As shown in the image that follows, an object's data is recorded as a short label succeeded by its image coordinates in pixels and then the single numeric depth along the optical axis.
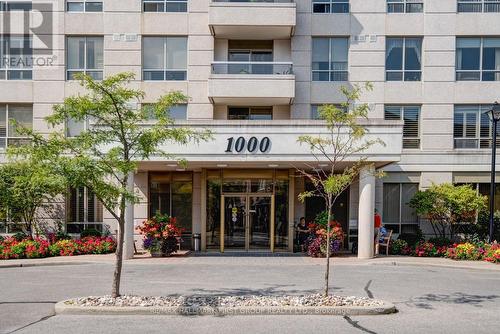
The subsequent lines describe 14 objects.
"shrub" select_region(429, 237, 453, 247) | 20.48
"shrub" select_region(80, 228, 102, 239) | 22.04
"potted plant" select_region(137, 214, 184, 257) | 19.66
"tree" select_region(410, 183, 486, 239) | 20.50
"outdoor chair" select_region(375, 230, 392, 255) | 20.24
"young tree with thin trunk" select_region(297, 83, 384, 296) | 10.99
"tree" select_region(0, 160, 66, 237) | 19.91
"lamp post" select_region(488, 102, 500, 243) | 18.89
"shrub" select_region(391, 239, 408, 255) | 20.74
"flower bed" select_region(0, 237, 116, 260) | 18.91
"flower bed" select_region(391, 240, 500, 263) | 18.97
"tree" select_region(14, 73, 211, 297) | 10.27
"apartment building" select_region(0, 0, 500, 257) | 22.86
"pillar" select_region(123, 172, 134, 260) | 19.05
